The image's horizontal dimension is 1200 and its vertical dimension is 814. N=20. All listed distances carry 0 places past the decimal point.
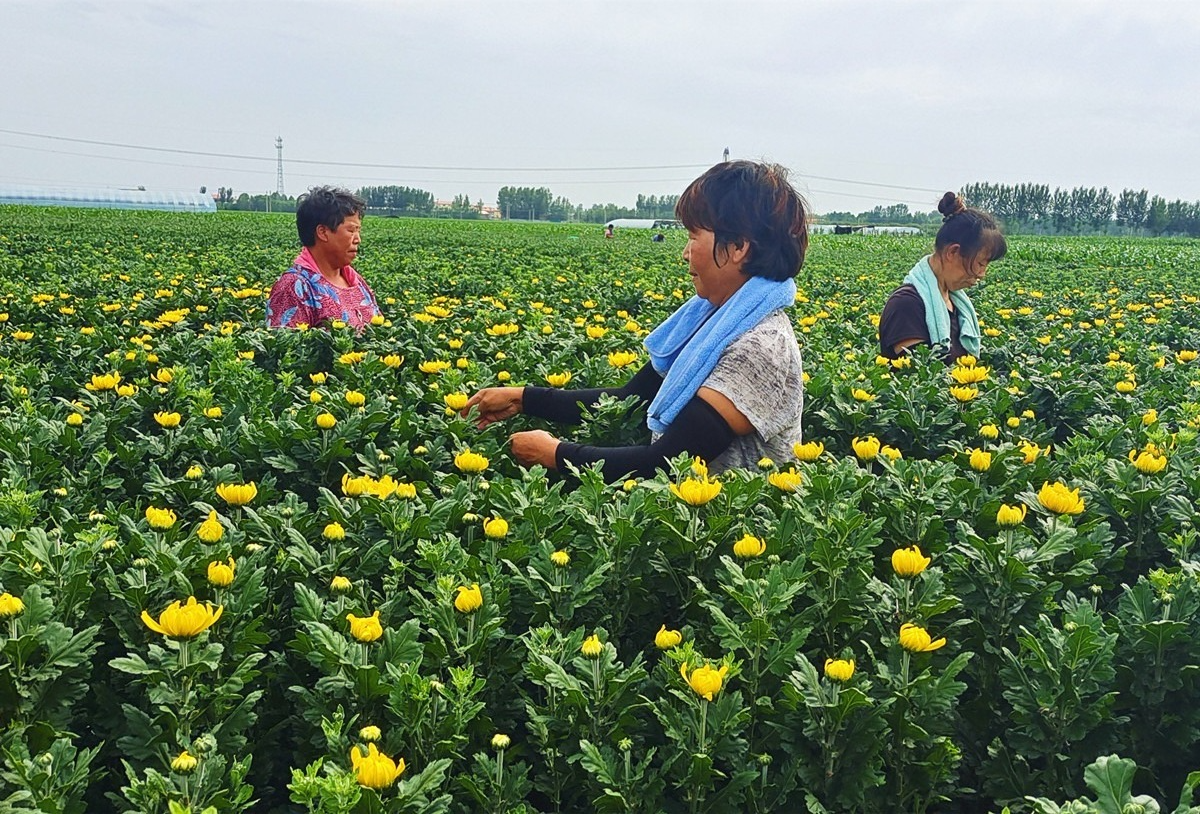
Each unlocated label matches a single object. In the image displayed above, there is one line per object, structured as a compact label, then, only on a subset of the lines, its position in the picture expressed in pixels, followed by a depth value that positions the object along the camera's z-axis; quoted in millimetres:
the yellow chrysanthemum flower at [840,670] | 1457
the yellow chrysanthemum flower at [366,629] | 1482
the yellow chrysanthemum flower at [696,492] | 1890
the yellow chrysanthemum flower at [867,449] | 2504
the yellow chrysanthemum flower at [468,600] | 1568
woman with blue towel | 2627
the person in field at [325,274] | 5125
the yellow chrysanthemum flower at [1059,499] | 2012
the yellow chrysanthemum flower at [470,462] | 2332
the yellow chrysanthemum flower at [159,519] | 1925
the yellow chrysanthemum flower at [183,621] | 1387
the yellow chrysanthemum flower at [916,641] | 1510
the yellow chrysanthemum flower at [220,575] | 1560
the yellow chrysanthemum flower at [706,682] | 1371
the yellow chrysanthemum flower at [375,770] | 1198
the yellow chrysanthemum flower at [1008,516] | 1864
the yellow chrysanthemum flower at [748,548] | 1792
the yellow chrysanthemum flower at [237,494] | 2062
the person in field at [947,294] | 4688
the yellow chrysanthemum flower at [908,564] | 1702
